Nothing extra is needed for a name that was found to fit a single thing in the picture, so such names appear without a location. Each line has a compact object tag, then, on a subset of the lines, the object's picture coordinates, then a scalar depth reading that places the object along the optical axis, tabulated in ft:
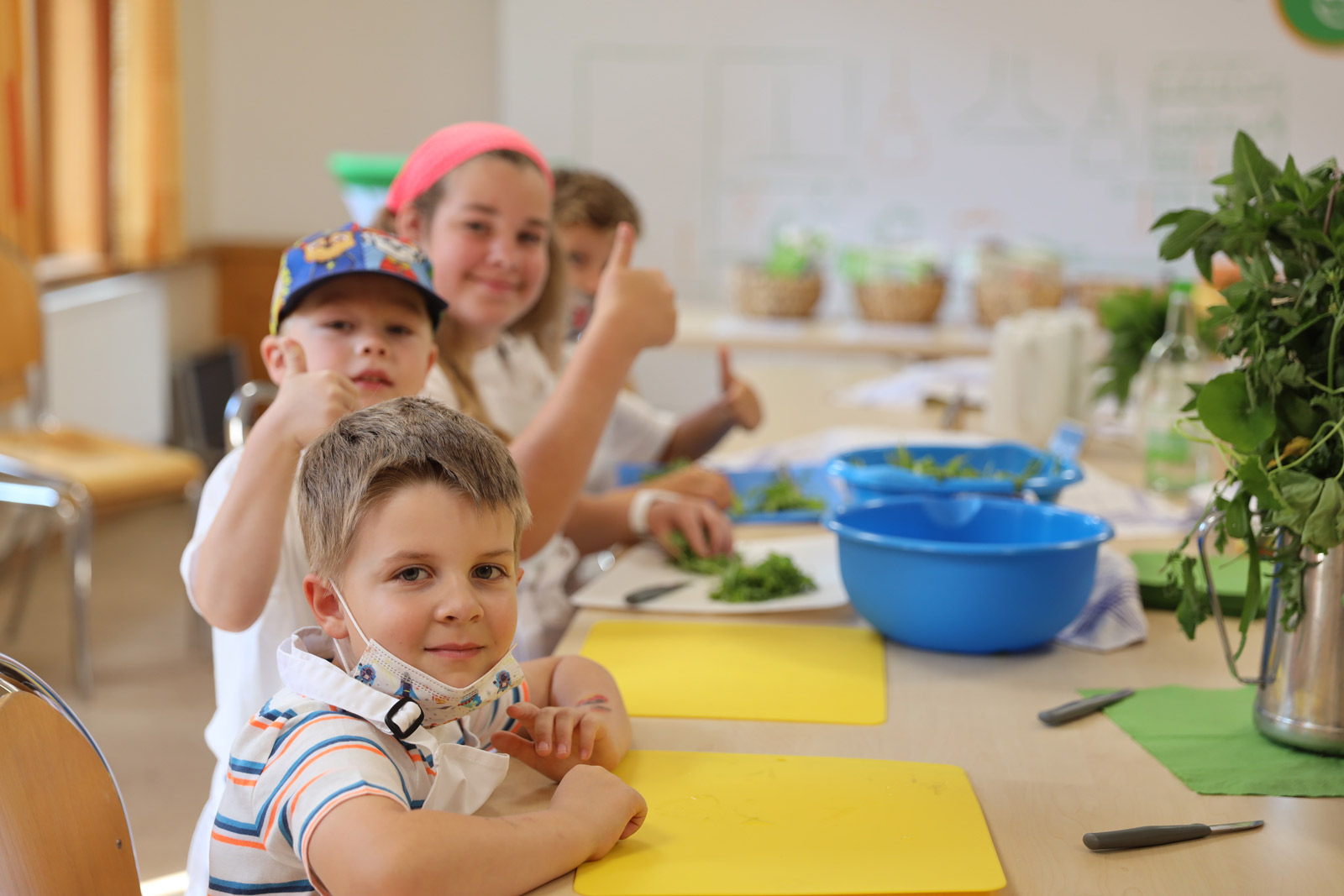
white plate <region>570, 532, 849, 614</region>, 4.29
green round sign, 15.21
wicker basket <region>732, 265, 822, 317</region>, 13.38
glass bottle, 6.19
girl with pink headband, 4.26
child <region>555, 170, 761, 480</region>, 7.00
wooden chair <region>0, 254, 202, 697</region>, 9.21
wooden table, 2.53
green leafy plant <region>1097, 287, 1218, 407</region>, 7.48
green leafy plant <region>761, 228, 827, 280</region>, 13.44
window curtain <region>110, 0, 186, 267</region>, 13.98
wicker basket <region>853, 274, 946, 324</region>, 13.30
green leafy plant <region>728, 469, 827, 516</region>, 5.74
